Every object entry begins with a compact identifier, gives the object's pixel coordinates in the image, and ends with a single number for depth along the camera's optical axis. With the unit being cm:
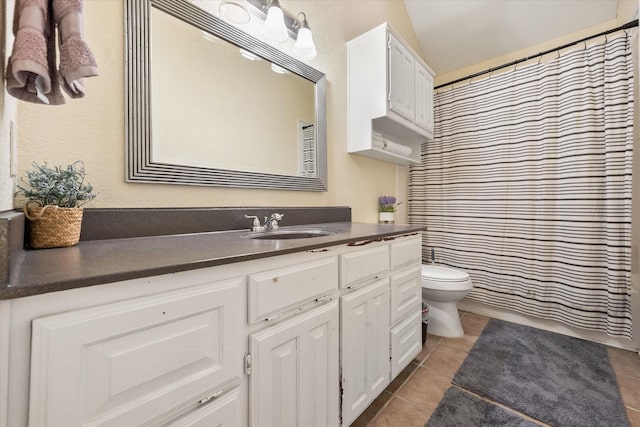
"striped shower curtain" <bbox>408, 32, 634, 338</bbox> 175
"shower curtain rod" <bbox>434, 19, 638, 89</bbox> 171
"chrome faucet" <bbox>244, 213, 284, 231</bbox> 129
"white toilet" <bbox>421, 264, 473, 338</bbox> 191
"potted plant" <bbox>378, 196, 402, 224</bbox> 223
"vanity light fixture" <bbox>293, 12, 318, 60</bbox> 149
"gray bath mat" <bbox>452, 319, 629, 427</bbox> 126
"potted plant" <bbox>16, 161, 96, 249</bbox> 74
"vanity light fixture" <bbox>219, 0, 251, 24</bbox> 125
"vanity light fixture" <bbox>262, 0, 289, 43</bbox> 134
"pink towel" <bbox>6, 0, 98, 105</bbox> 55
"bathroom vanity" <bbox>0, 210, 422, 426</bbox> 45
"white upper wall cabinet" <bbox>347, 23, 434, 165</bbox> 177
